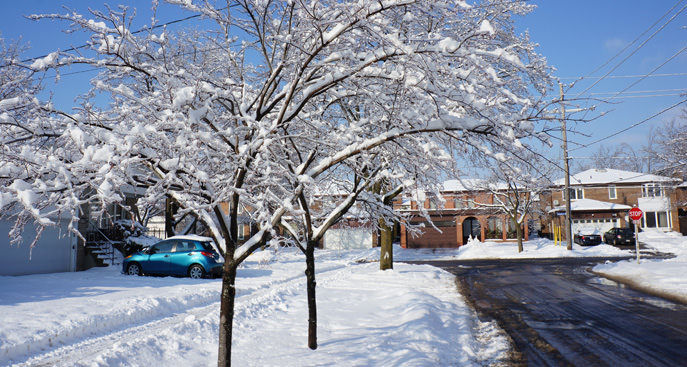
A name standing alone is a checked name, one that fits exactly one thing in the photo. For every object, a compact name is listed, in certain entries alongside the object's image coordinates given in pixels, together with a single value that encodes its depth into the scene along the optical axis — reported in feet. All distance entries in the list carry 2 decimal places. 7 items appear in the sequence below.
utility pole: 97.04
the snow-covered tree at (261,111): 12.65
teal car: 53.57
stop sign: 69.10
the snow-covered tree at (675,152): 85.33
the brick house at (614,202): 143.54
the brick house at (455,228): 142.51
